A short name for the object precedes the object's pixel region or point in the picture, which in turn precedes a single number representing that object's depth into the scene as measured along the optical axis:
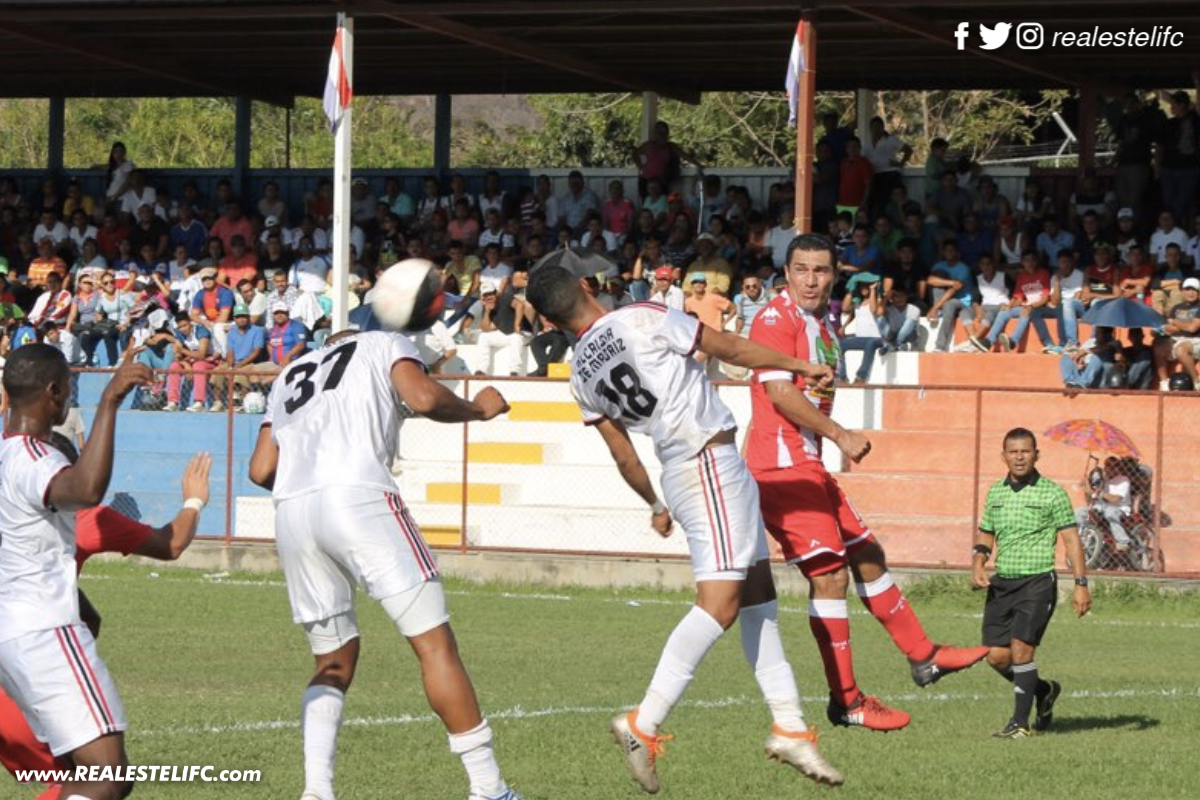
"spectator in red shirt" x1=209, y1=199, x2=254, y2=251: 30.70
